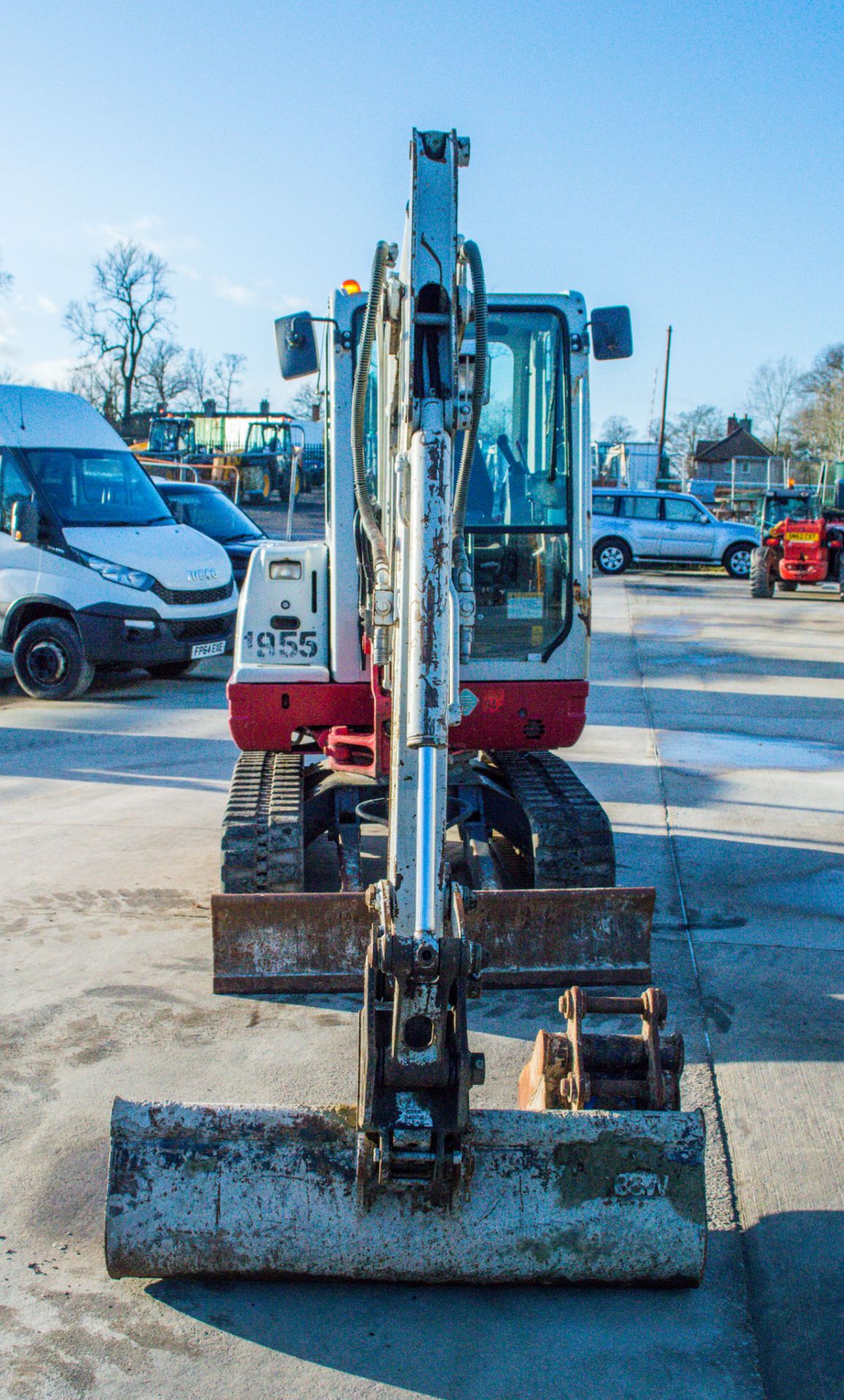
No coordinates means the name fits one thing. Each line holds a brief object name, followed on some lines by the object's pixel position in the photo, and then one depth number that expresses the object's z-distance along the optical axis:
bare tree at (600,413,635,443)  102.69
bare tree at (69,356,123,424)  67.50
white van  11.89
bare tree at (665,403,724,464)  102.25
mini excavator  3.08
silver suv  29.05
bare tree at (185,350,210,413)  75.38
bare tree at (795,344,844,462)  71.69
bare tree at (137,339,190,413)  72.50
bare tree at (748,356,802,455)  99.38
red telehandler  24.53
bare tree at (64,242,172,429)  71.31
